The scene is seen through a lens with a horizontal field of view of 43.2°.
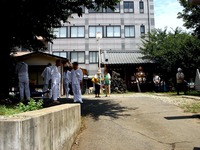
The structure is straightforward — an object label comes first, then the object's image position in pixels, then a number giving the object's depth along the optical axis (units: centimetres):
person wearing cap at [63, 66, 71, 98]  1480
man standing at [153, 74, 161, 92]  2438
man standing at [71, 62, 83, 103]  1076
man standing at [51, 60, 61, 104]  1047
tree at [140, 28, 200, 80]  2305
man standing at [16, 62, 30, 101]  1014
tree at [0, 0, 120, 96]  915
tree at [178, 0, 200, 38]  1927
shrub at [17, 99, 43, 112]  474
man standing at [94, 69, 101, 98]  1619
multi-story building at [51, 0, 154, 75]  3609
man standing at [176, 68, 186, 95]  1678
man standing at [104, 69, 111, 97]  1703
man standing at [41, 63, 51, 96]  1268
